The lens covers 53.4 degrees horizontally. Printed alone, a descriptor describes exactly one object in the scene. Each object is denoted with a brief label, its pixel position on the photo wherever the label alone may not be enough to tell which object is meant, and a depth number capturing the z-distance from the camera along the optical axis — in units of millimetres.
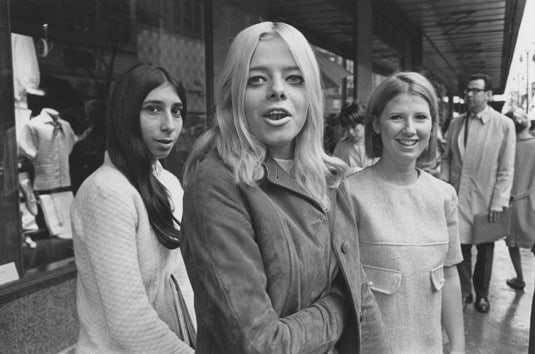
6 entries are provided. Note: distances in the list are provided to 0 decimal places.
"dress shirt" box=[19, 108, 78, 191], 4281
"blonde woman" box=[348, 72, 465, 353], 2029
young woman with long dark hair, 1637
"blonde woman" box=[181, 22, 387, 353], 1154
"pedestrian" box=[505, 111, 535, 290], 5844
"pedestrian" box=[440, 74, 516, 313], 4887
